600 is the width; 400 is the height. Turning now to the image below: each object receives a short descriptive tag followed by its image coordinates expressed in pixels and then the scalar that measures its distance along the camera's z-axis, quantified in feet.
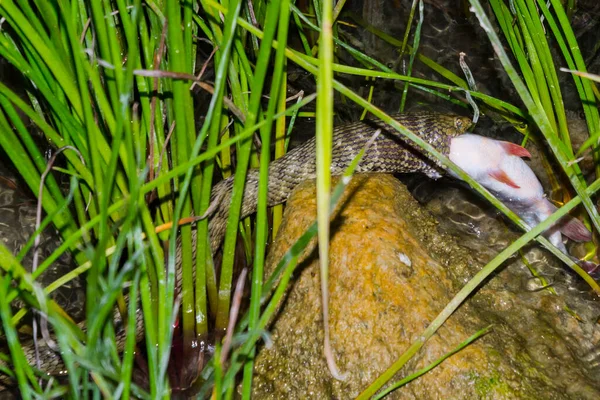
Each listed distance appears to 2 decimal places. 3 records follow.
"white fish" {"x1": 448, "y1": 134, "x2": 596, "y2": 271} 10.80
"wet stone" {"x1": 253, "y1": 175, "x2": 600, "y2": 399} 7.73
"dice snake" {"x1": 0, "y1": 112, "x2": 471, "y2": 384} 10.64
